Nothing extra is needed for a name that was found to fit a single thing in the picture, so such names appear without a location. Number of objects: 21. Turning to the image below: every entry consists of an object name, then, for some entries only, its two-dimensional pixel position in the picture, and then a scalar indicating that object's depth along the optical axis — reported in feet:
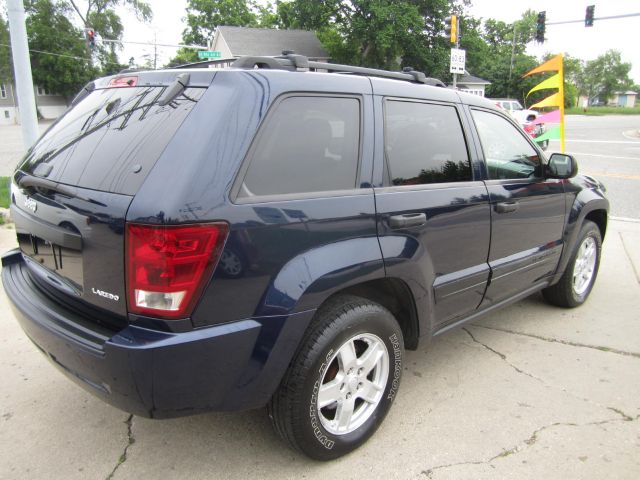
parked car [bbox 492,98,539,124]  81.24
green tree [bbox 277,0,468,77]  115.03
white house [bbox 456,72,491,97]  156.58
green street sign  84.34
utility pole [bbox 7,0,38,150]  20.12
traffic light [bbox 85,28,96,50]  82.44
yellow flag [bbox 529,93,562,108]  24.39
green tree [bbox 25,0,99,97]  159.33
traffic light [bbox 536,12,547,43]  79.36
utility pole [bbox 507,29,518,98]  182.19
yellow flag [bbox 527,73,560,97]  22.39
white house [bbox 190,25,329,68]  136.56
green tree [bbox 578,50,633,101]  343.05
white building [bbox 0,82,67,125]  156.35
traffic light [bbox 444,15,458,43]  62.39
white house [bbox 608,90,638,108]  356.59
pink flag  23.09
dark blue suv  6.02
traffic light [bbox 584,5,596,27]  79.05
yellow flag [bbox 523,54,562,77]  24.09
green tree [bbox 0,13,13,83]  146.00
